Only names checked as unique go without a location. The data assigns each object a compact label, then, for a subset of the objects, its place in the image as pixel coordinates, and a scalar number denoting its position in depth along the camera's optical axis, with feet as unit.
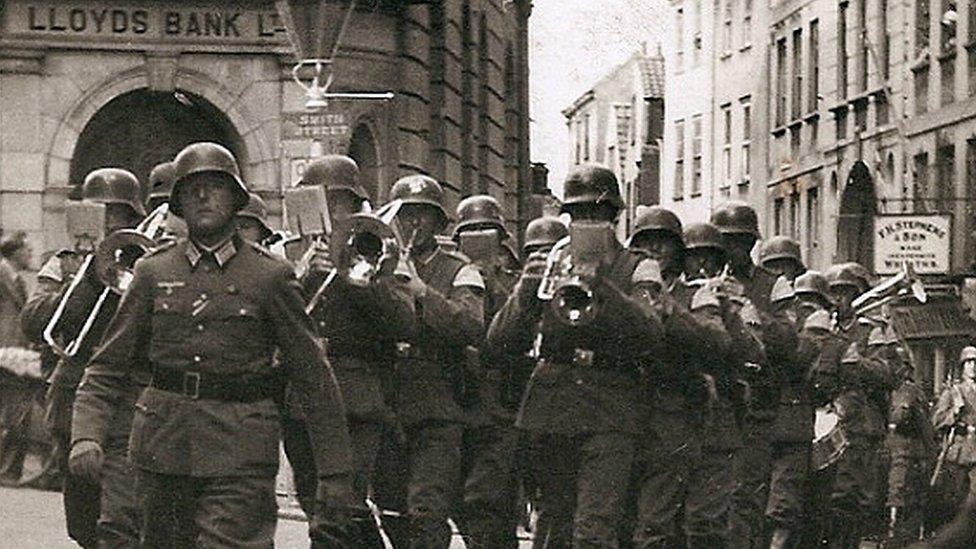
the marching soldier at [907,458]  77.51
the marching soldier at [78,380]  43.39
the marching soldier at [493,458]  54.54
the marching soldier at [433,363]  50.08
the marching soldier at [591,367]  45.62
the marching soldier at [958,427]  80.18
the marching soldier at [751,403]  58.39
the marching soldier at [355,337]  46.88
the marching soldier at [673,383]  48.91
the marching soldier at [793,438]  60.54
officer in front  36.01
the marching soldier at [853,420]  64.54
